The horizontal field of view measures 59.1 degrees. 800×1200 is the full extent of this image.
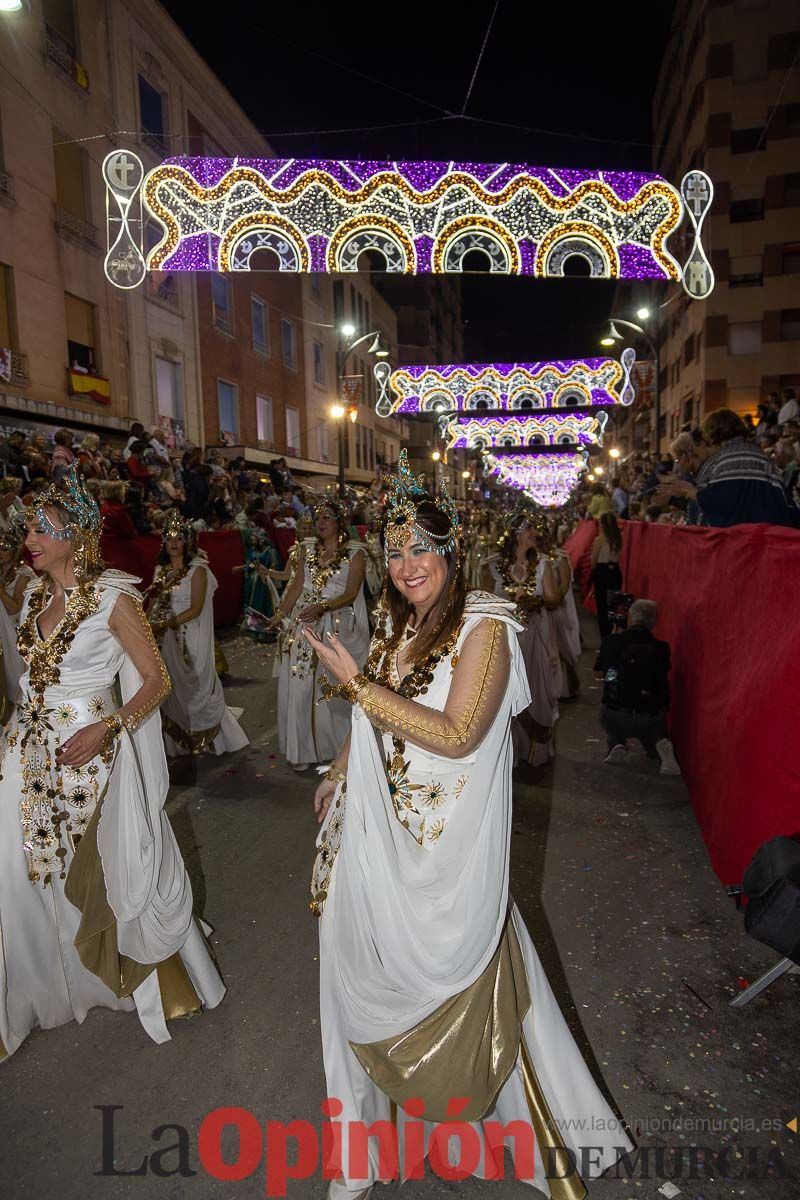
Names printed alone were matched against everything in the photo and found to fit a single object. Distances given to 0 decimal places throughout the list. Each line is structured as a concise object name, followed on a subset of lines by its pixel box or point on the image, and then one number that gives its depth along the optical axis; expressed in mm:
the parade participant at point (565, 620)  6617
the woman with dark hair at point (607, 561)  11344
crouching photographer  5762
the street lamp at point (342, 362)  16422
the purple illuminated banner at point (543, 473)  52562
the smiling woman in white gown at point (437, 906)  2090
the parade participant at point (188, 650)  6375
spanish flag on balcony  14359
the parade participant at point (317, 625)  6105
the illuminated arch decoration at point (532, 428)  29422
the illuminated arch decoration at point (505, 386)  21875
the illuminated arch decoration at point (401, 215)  9180
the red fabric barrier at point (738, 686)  3367
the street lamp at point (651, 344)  14945
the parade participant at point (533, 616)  6059
